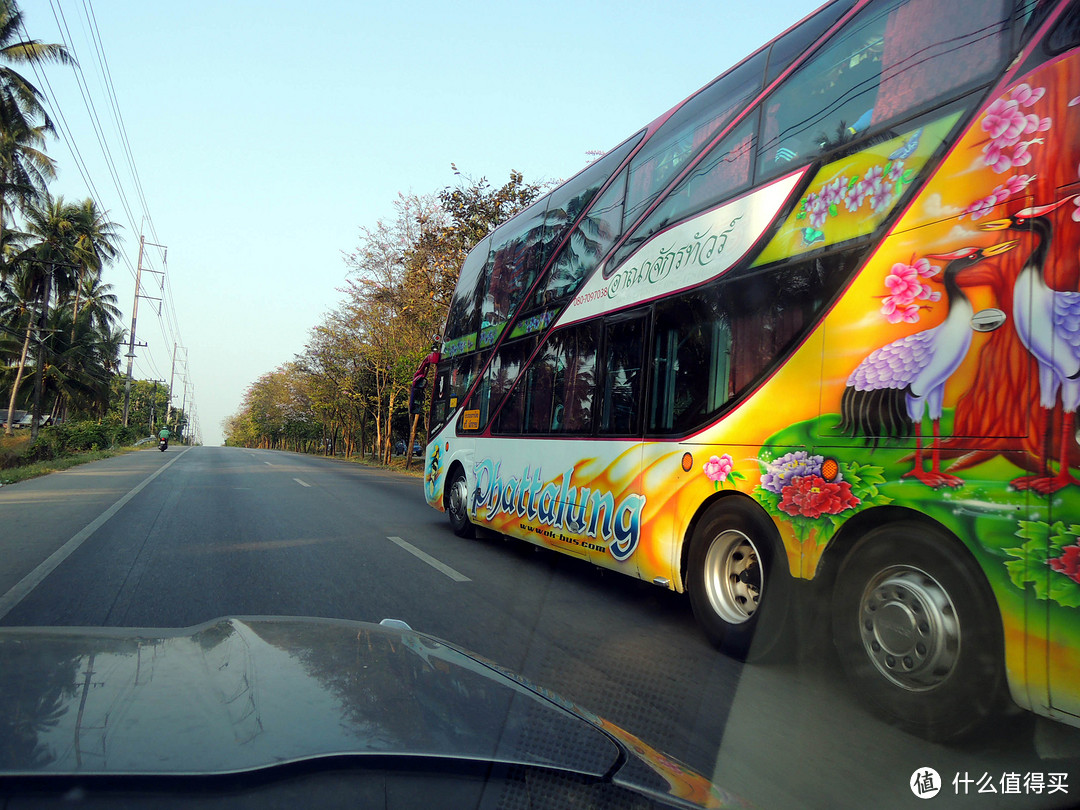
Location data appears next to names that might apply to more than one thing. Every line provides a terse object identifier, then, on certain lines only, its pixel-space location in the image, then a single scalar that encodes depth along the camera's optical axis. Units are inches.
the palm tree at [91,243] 1567.4
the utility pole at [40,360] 1348.4
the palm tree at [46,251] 1365.7
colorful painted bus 117.3
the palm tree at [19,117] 973.8
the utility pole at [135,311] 1977.1
